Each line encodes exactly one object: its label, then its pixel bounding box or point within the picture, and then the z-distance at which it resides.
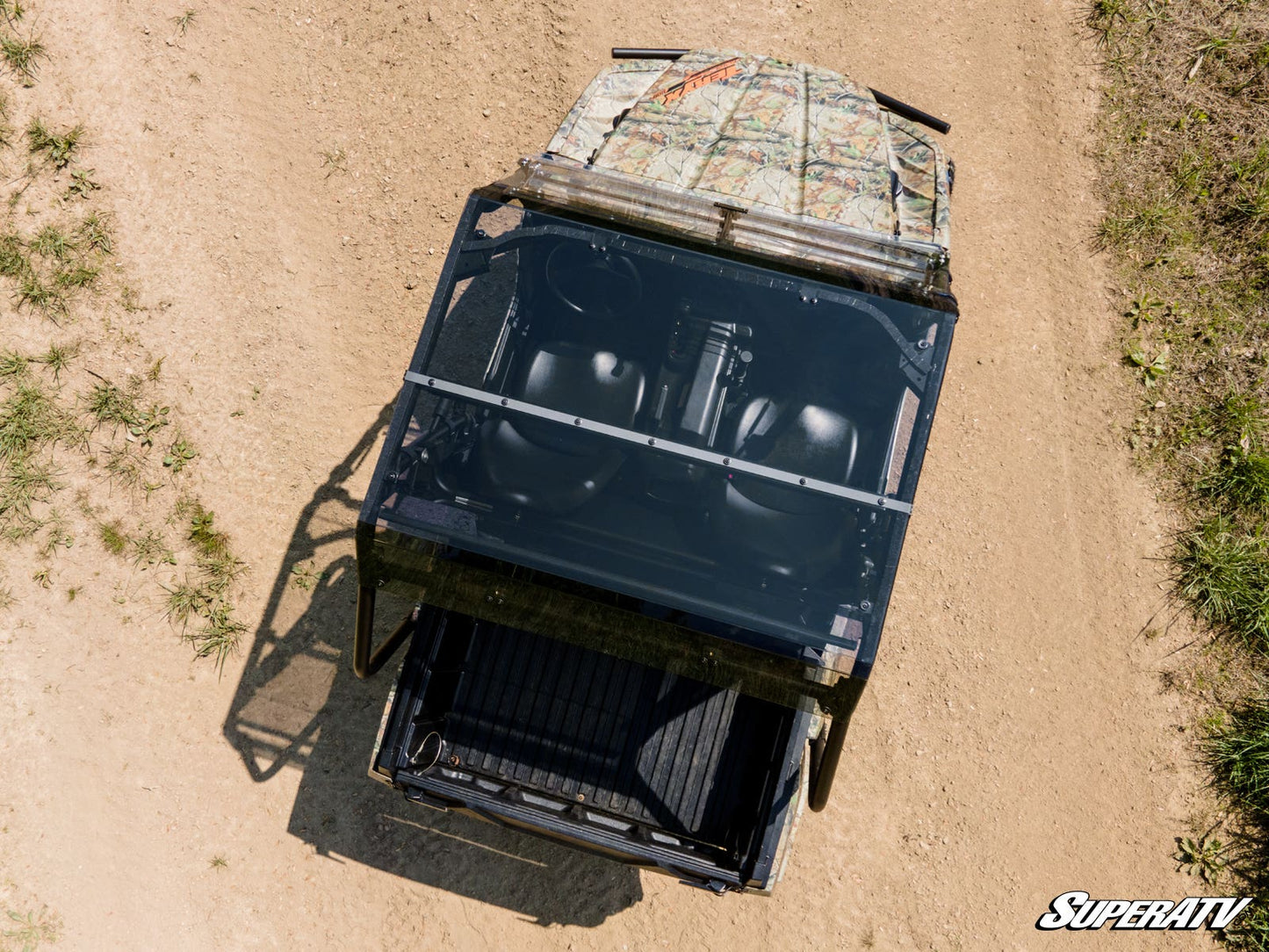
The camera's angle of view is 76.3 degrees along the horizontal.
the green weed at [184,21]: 5.37
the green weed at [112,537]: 5.09
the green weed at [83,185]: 5.32
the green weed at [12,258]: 5.30
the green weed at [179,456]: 5.13
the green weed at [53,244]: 5.30
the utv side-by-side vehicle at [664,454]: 2.96
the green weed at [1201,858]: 4.77
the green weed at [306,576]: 4.99
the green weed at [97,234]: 5.30
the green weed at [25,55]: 5.38
